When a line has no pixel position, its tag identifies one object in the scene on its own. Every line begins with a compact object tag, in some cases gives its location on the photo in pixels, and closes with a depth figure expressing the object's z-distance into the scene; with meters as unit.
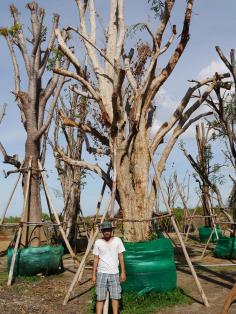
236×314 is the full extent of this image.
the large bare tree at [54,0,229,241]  5.79
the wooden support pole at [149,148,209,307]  4.57
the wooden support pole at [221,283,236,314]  3.68
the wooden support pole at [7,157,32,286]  6.06
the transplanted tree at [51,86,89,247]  9.92
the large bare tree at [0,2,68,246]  7.58
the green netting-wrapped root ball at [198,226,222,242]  10.95
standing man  4.00
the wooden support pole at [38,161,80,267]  6.87
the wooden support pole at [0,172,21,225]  7.01
